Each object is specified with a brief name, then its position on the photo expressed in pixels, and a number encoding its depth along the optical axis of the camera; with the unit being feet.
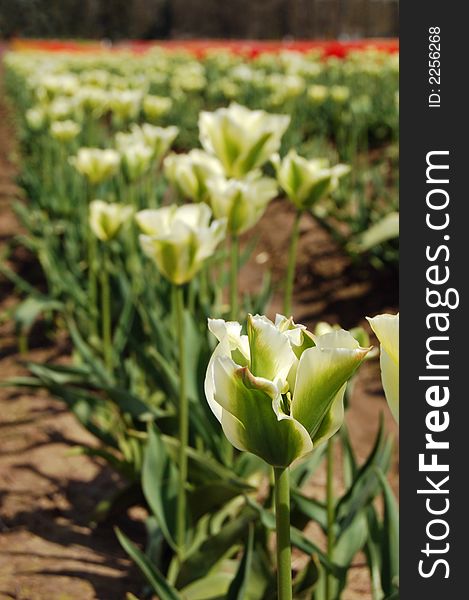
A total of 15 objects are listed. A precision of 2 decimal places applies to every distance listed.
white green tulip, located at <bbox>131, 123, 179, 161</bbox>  8.69
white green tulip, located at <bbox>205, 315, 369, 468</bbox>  2.36
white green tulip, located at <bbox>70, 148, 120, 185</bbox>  8.54
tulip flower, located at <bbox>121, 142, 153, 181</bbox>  8.23
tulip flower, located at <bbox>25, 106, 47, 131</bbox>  13.56
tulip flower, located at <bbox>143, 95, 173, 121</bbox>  12.54
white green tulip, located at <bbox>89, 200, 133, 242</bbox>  7.11
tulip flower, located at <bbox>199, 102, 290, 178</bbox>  6.14
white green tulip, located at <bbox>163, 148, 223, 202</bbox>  6.11
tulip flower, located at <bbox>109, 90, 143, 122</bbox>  11.59
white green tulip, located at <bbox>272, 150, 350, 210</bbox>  5.72
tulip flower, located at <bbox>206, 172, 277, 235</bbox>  5.60
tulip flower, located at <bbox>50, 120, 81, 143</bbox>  11.07
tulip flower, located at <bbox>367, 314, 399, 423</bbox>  2.32
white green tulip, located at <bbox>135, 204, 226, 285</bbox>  4.89
